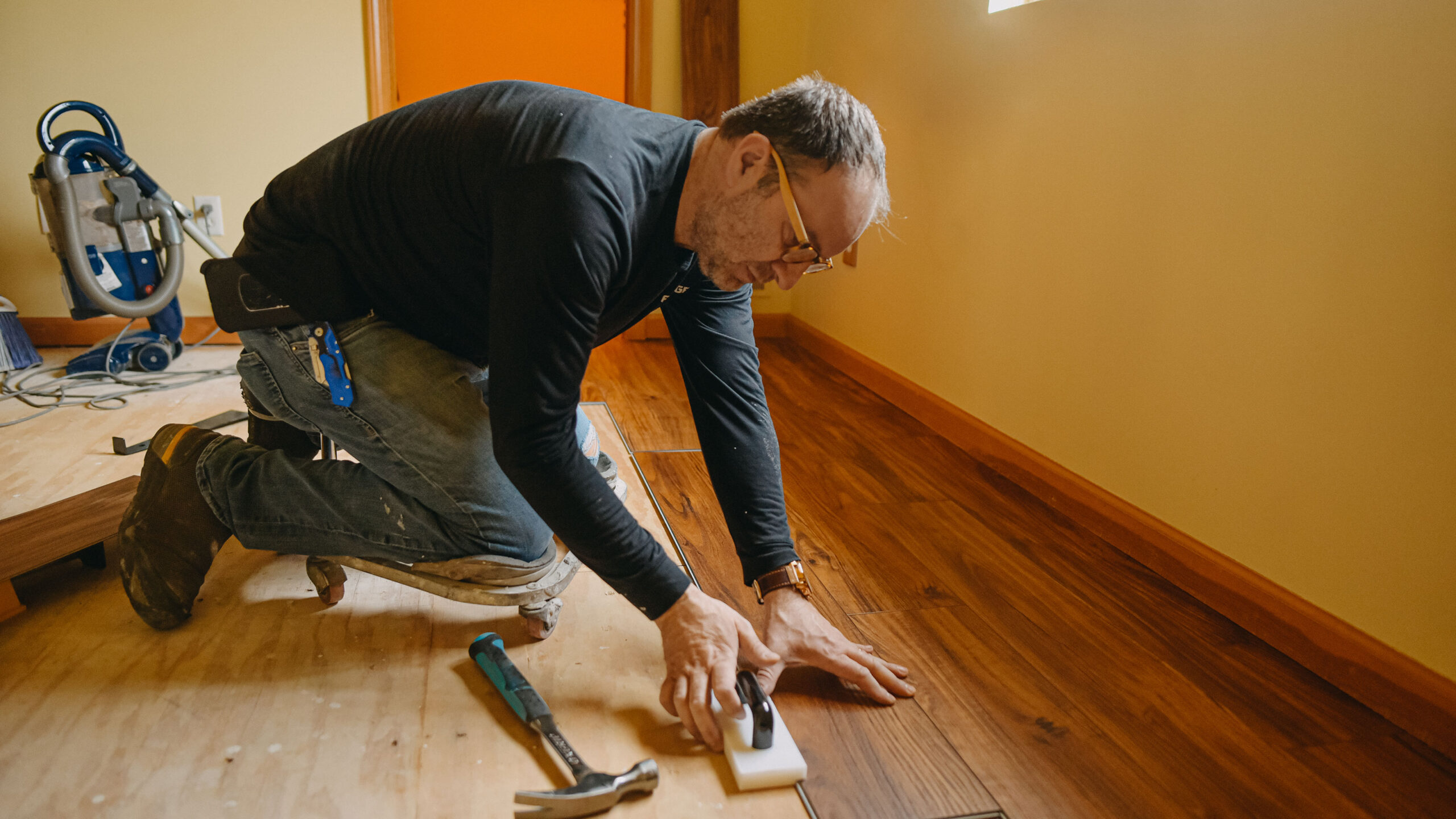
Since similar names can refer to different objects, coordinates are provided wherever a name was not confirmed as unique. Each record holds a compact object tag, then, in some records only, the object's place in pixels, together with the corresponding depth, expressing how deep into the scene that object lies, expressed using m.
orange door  4.36
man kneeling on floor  0.94
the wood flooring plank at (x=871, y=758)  0.99
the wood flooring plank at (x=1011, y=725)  1.02
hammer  0.92
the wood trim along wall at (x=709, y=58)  3.38
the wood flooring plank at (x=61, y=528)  1.31
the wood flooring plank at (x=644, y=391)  2.34
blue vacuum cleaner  2.58
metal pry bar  2.04
